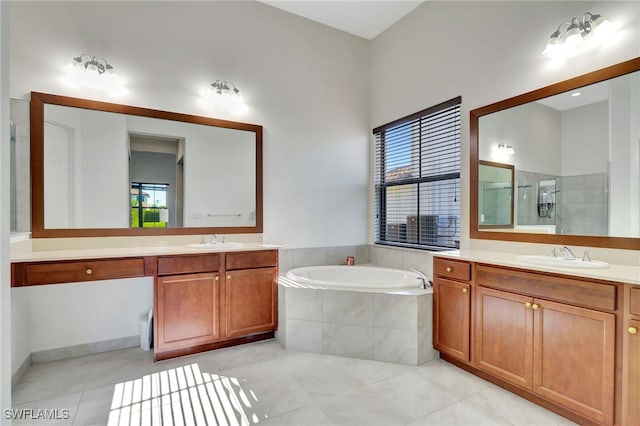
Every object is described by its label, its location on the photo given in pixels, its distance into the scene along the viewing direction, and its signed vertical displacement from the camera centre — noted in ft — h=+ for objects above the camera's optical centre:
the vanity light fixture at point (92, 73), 7.95 +3.52
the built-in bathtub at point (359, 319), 7.85 -2.89
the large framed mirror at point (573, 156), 5.99 +1.19
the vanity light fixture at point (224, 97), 9.77 +3.57
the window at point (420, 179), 9.77 +1.06
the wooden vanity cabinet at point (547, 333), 4.96 -2.36
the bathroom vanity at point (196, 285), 6.95 -2.05
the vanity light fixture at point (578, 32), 6.26 +3.68
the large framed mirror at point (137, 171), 7.76 +1.06
